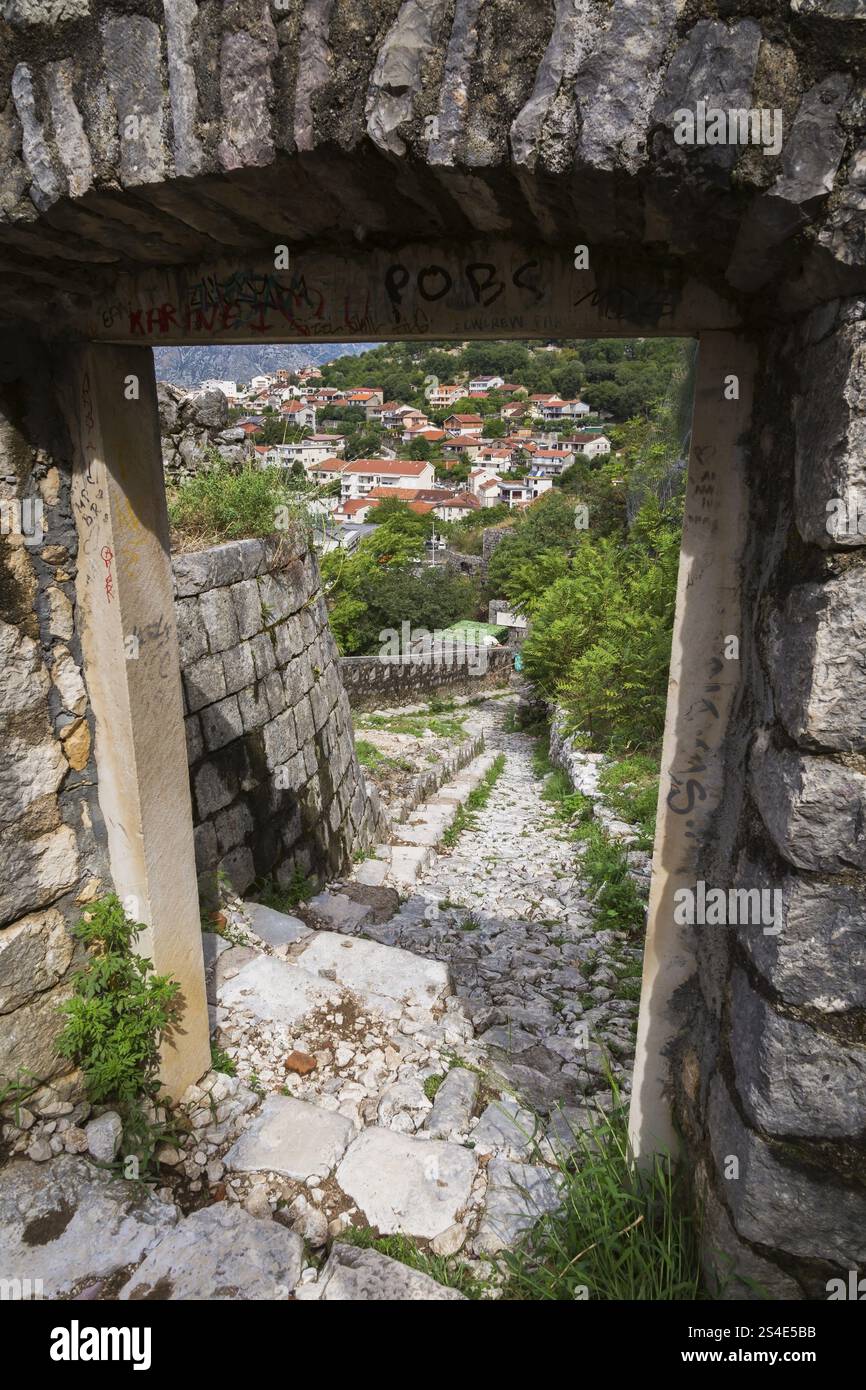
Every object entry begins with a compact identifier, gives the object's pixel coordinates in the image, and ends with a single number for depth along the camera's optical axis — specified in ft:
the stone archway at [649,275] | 4.28
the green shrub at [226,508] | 15.62
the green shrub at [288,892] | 15.35
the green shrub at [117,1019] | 8.21
